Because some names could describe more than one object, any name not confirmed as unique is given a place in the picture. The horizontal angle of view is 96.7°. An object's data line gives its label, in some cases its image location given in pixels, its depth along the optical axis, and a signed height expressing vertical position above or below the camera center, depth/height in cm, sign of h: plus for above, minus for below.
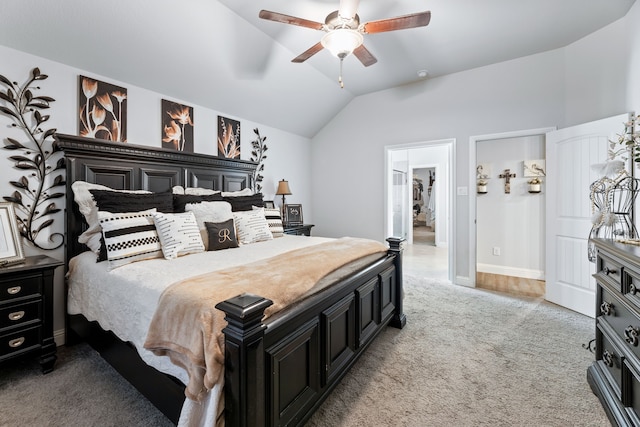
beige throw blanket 110 -42
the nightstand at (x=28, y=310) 179 -65
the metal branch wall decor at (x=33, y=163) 212 +38
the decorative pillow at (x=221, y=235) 239 -21
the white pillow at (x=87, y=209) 217 +2
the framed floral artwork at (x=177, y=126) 307 +95
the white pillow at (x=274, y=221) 320 -12
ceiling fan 198 +136
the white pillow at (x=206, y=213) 247 -2
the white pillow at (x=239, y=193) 331 +23
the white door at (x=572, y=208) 282 +2
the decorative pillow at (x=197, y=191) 297 +21
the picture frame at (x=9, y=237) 194 -17
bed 105 -62
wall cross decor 428 +48
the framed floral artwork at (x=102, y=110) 247 +92
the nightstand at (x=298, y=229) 405 -27
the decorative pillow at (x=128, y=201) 218 +8
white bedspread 131 -47
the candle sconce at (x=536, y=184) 409 +37
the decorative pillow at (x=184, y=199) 272 +12
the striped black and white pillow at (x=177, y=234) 208 -17
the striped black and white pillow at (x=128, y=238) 189 -18
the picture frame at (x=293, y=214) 449 -5
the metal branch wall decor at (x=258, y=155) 420 +84
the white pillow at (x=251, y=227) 278 -16
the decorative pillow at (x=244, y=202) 318 +11
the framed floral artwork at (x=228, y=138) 369 +98
